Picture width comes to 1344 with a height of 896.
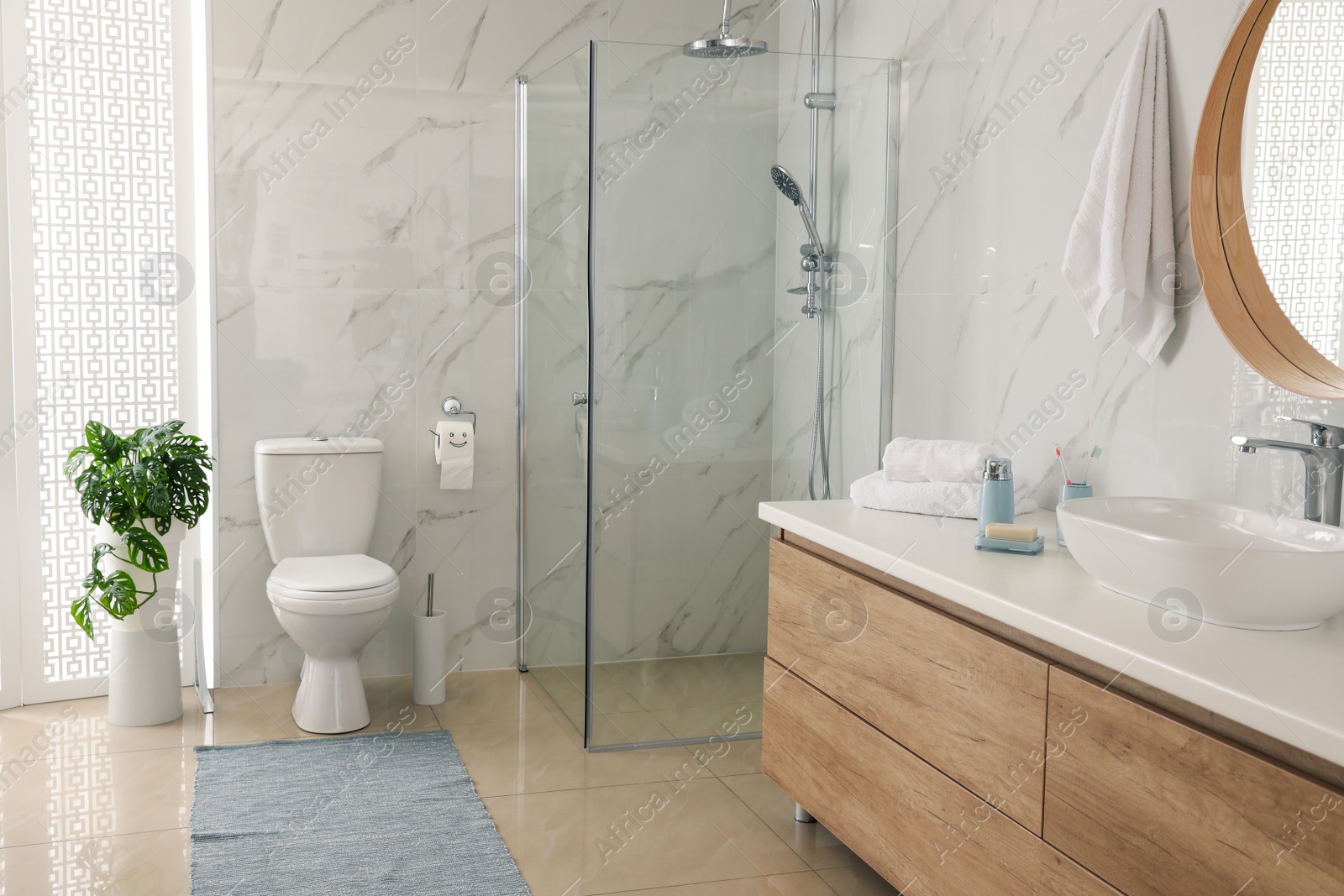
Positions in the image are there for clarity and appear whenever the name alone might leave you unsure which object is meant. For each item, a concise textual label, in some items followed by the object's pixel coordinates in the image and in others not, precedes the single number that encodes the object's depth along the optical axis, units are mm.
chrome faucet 1664
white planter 3047
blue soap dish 1926
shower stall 2816
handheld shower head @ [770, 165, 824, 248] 2869
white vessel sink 1338
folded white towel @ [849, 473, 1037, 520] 2244
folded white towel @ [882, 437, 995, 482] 2285
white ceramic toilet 2959
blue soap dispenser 2062
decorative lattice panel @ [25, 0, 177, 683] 3170
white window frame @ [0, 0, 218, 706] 3127
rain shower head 2758
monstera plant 2920
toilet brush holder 3348
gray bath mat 2223
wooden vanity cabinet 1232
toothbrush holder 2111
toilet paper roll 3438
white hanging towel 2033
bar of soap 1925
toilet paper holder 3502
